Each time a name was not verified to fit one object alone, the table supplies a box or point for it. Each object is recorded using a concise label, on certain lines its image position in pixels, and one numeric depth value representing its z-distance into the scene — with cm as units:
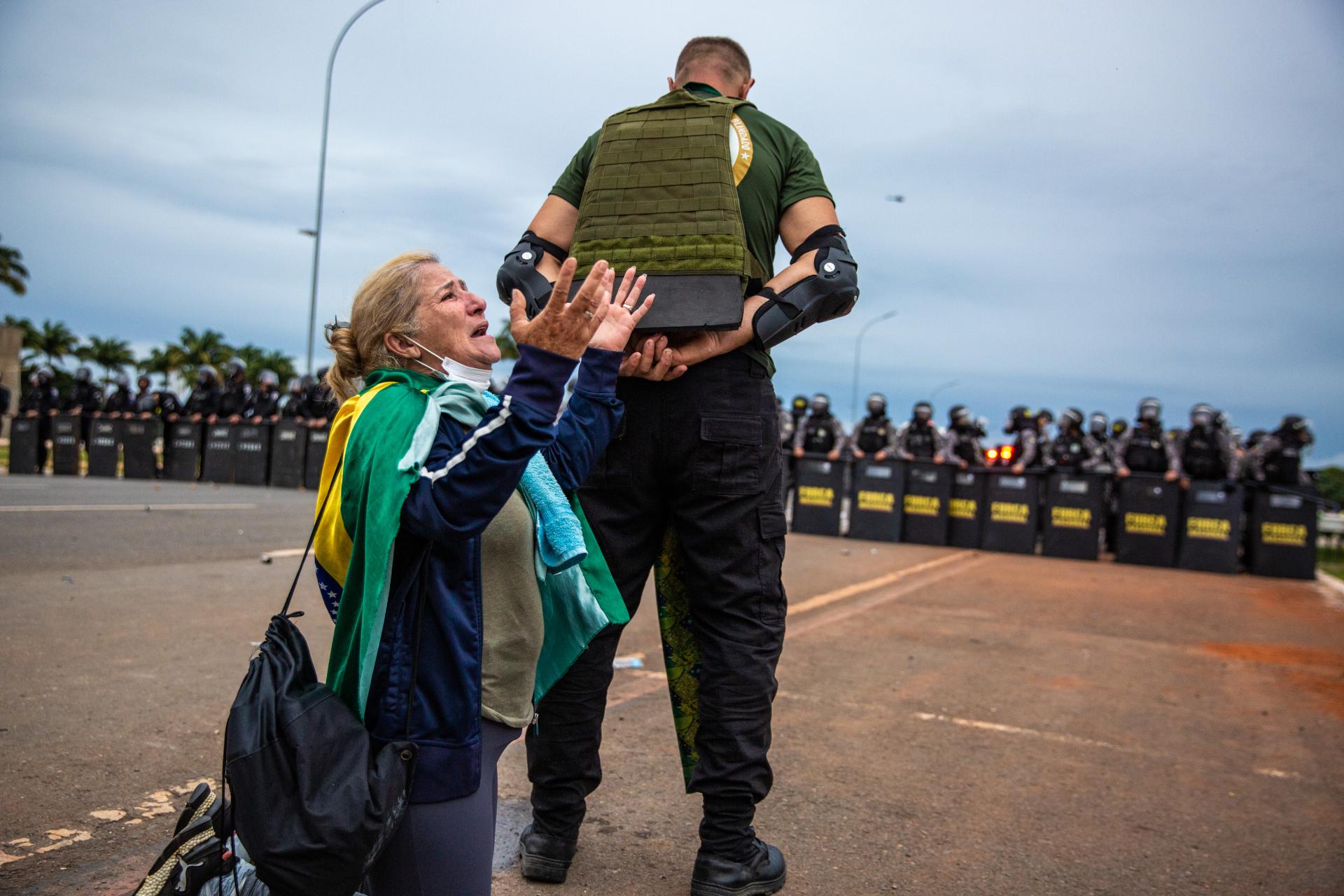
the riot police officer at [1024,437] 1791
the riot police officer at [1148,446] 1566
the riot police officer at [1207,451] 1496
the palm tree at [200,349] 8362
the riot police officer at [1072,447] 1752
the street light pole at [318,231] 2232
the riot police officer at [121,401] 2283
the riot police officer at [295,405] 2236
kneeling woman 170
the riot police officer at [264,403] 2223
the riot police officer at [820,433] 1788
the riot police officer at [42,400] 2138
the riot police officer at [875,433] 1845
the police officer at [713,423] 249
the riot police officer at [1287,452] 1423
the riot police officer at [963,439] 1853
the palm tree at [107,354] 8138
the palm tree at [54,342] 7606
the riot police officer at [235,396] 2214
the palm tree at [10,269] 5406
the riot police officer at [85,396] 2217
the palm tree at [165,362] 8394
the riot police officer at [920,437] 1853
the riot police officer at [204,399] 2194
